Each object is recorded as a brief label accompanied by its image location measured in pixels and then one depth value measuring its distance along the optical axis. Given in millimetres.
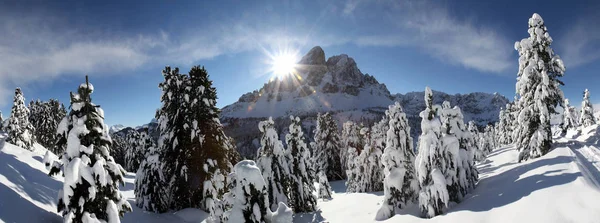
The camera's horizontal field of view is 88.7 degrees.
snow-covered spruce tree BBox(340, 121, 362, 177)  47188
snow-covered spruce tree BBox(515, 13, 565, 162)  19922
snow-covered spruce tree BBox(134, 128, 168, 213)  20922
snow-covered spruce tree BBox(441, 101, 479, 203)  15102
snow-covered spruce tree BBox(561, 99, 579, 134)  47794
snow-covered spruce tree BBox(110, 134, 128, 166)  70975
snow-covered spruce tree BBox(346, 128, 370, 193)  35781
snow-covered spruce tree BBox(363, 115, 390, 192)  33062
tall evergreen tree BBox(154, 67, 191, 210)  20125
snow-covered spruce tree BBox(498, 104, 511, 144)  62966
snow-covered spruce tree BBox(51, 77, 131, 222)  9625
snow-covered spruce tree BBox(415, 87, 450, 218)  14109
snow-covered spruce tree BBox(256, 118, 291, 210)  20562
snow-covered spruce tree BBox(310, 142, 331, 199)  50859
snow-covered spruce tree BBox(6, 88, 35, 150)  36097
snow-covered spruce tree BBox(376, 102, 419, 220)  16828
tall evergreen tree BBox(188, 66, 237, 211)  19469
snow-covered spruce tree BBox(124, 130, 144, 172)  47481
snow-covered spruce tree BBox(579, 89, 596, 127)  52406
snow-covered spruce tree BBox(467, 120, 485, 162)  35194
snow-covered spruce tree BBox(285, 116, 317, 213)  22855
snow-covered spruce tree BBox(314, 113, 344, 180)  51438
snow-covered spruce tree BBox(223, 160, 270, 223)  8516
